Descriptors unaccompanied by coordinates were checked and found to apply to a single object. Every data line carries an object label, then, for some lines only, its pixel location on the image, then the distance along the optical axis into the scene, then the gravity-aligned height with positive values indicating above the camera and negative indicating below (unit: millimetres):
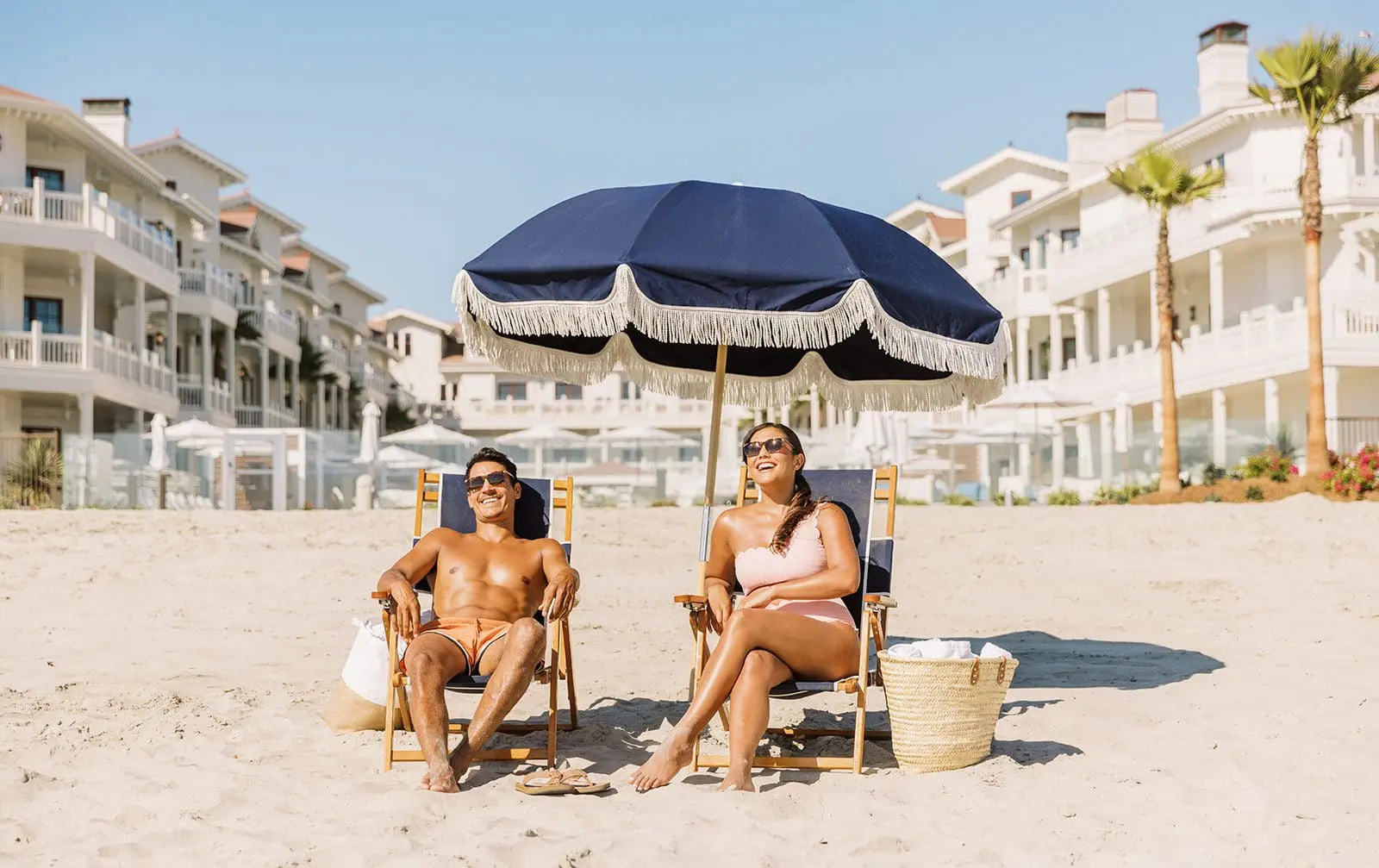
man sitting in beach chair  5531 -515
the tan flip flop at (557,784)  5348 -1090
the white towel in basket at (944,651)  5840 -685
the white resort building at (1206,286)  27688 +4276
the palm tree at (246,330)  41094 +4064
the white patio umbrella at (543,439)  30156 +797
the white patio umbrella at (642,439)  29922 +756
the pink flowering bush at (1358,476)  19641 -71
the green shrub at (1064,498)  25375 -426
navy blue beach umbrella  5984 +786
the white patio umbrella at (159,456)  22734 +375
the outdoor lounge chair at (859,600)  5746 -501
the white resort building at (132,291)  27797 +4237
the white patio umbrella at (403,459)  27719 +371
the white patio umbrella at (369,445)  26000 +591
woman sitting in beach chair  5504 -508
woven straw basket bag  5723 -884
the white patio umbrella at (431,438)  30547 +826
